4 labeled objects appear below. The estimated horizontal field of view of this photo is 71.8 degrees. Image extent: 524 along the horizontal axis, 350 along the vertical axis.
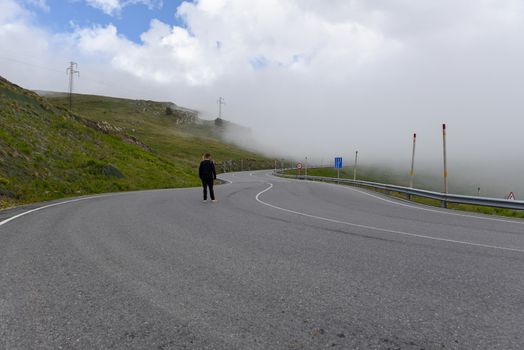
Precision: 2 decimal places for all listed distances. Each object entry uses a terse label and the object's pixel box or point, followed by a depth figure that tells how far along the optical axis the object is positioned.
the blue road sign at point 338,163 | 39.61
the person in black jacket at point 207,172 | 14.30
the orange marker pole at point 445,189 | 15.02
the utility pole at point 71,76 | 79.95
